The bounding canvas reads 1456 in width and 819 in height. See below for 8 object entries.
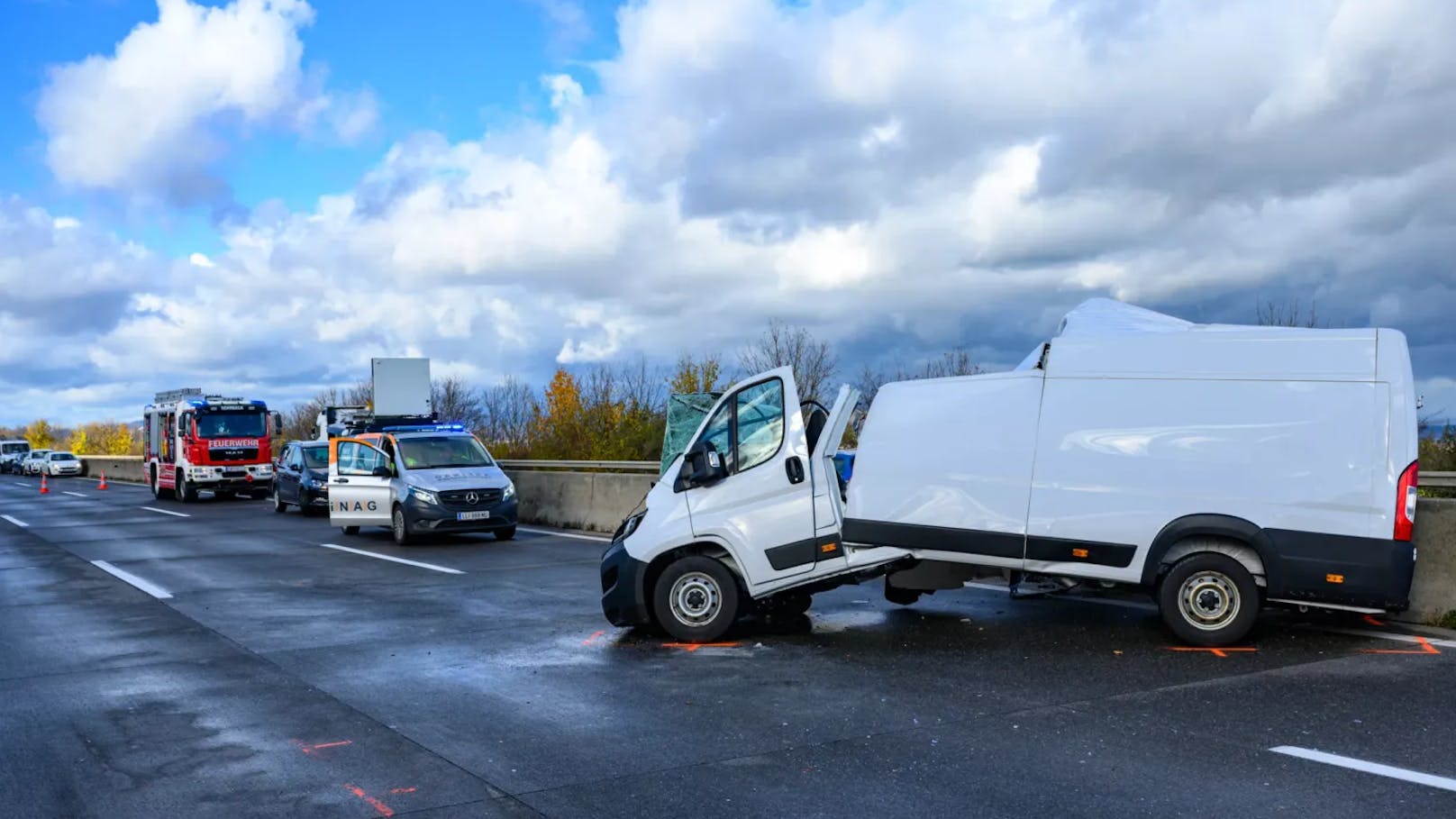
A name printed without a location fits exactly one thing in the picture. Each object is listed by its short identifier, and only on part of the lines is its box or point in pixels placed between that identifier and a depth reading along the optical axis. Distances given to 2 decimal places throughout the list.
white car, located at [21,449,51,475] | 69.42
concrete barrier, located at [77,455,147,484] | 56.38
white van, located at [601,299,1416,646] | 7.85
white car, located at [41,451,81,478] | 65.62
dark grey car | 26.34
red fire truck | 33.78
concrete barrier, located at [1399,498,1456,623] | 9.23
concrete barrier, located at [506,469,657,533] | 19.81
